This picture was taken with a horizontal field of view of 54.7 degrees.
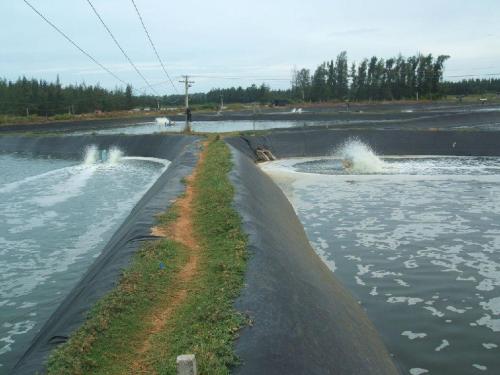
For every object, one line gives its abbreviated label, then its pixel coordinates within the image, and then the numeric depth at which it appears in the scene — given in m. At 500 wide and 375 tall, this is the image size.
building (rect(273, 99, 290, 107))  109.44
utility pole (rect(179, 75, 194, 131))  48.16
